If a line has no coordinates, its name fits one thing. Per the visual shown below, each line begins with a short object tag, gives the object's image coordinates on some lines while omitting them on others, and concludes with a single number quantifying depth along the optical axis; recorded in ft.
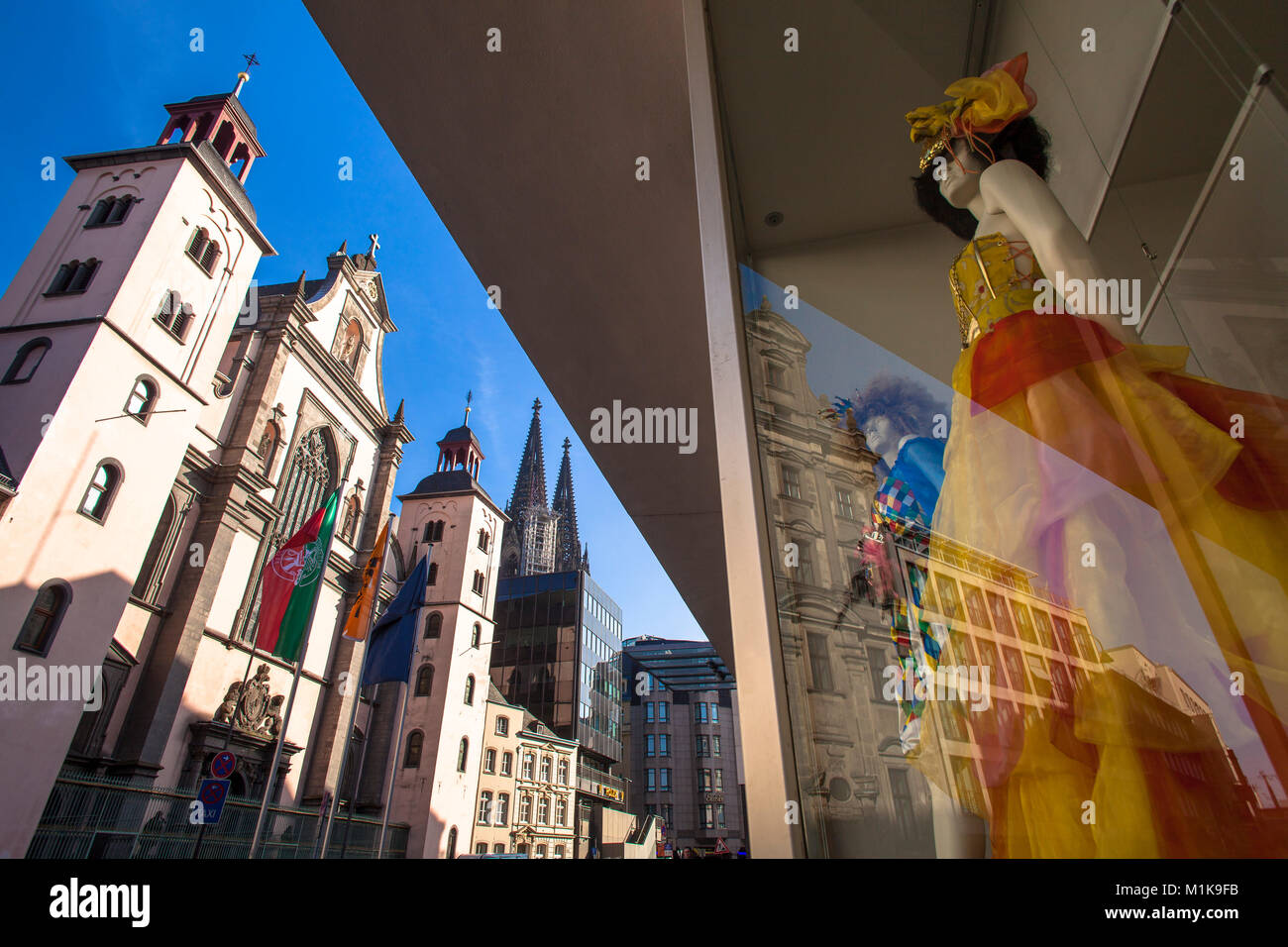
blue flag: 43.11
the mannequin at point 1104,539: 2.72
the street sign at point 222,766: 47.29
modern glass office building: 141.08
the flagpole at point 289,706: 42.77
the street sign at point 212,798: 42.29
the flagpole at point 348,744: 48.20
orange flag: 47.24
